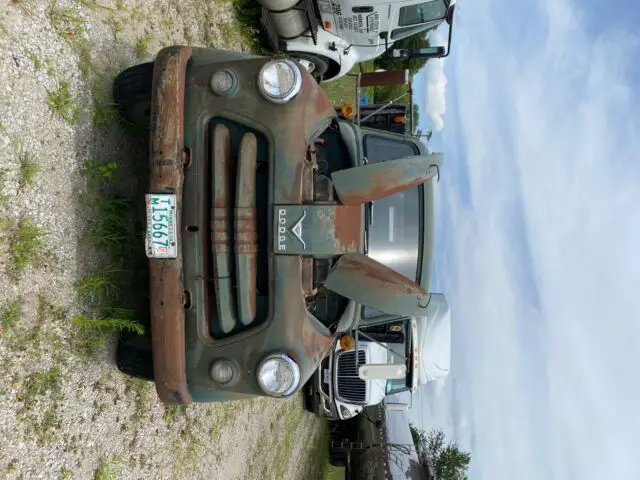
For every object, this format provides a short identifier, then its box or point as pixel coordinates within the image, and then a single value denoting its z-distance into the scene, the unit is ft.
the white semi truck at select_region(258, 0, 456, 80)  19.49
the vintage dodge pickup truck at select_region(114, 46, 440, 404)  9.74
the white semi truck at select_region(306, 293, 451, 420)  25.34
